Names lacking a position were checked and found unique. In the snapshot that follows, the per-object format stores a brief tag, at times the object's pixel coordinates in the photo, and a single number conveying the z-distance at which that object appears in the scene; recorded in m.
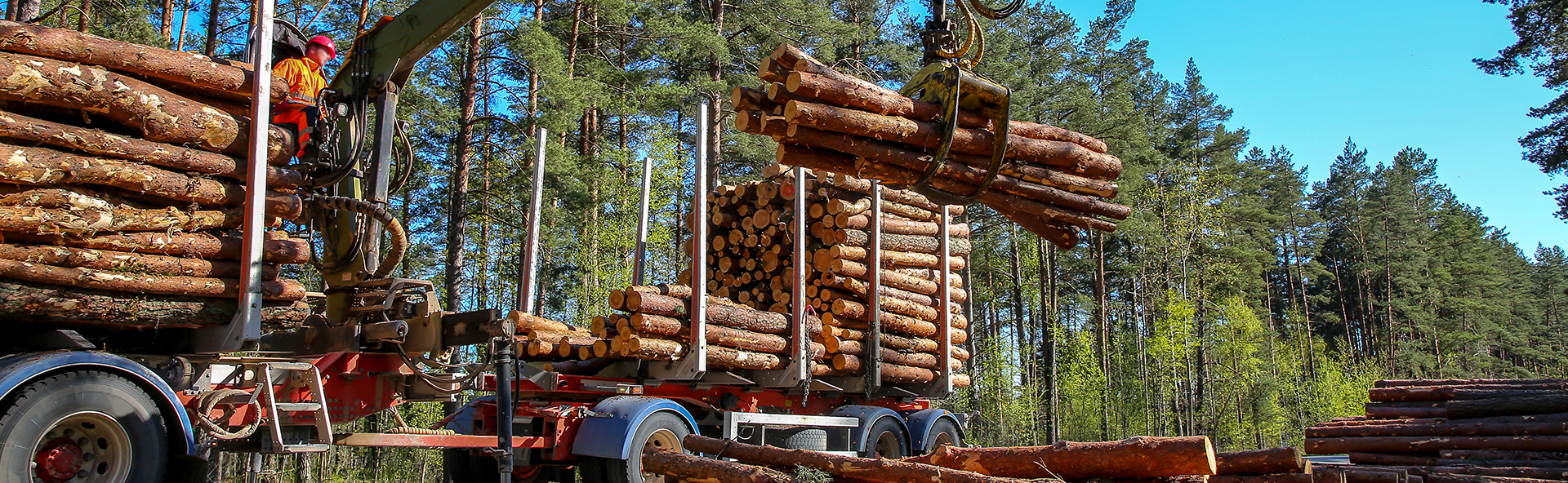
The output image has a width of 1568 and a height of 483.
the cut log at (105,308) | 5.02
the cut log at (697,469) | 5.80
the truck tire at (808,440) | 9.23
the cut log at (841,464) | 5.33
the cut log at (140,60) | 5.10
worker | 6.82
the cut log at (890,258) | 10.15
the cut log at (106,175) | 4.95
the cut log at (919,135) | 5.94
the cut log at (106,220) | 4.96
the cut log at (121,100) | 5.02
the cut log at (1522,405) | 9.03
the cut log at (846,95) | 6.02
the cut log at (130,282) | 5.00
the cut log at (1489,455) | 8.59
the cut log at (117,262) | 5.01
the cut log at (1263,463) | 5.17
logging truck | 4.98
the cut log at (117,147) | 5.00
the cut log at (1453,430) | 8.76
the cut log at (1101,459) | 5.13
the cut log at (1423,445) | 8.63
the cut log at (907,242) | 10.18
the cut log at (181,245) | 5.27
